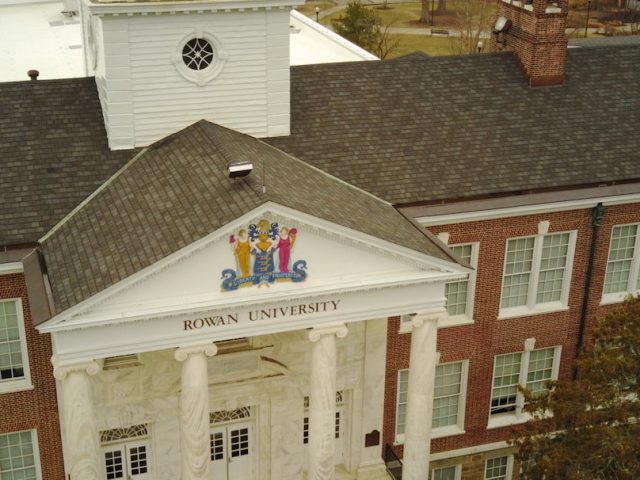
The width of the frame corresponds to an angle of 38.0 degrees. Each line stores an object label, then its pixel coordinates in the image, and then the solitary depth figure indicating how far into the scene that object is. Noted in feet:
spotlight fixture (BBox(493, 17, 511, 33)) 108.78
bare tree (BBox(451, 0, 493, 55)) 260.62
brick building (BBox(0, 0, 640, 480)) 72.13
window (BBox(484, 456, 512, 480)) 104.88
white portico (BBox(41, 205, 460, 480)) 70.38
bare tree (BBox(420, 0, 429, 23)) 369.09
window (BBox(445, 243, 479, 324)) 93.71
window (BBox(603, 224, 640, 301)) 99.77
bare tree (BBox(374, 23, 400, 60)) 261.52
